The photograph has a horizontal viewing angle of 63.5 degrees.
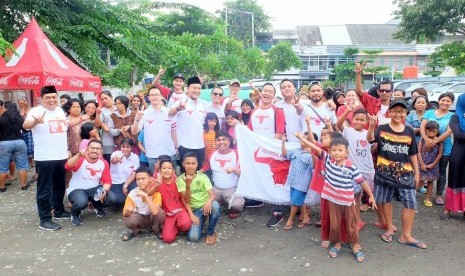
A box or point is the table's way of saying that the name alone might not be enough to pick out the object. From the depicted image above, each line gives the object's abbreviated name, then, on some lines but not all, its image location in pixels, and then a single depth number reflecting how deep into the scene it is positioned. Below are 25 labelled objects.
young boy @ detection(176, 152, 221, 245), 4.40
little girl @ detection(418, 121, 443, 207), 5.39
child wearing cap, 4.14
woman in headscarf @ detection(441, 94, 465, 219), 4.78
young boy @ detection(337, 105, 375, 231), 4.44
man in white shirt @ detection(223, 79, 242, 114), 6.58
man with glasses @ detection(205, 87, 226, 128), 6.39
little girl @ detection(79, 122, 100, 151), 5.41
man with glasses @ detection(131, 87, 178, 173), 5.38
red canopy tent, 6.67
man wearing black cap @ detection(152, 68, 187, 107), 6.06
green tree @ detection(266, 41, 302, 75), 32.80
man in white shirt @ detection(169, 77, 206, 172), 5.40
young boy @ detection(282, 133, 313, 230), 4.70
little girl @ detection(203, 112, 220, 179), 5.59
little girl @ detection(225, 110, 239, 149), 5.65
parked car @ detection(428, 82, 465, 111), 15.47
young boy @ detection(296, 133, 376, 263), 3.88
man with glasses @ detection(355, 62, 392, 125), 5.34
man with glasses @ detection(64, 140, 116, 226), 4.98
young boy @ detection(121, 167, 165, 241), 4.41
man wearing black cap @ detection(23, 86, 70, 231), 4.70
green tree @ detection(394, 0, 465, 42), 16.44
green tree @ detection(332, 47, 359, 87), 32.38
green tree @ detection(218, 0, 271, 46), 41.84
